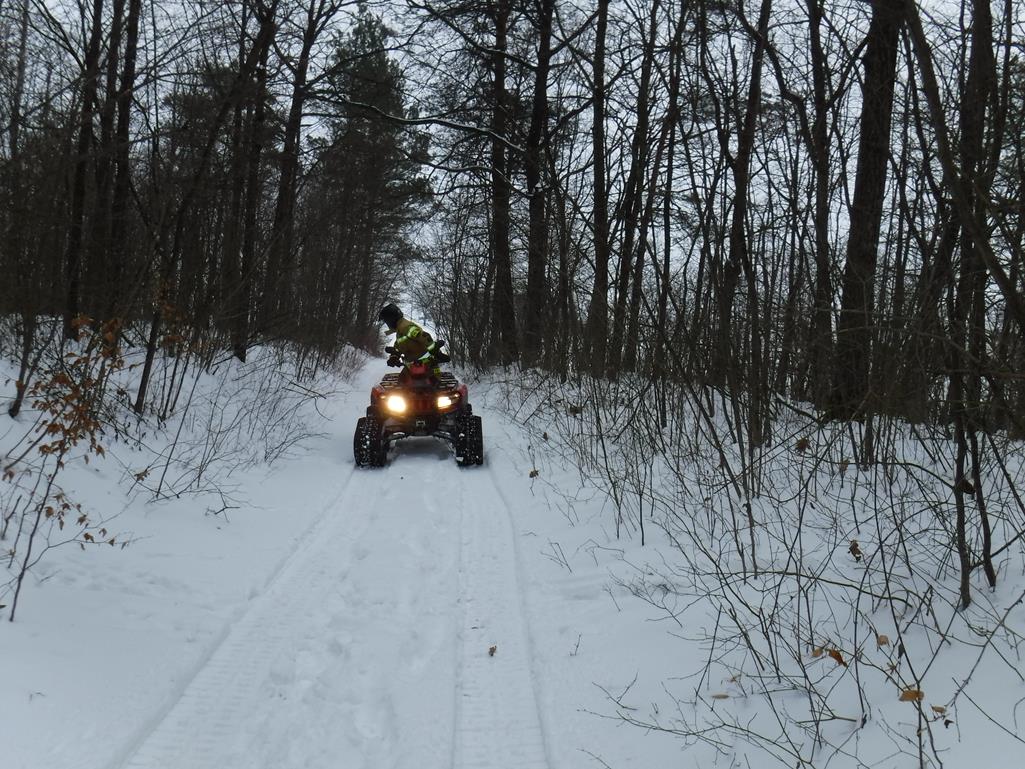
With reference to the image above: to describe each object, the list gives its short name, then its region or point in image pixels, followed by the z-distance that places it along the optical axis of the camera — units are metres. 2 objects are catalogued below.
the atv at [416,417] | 7.88
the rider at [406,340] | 8.88
